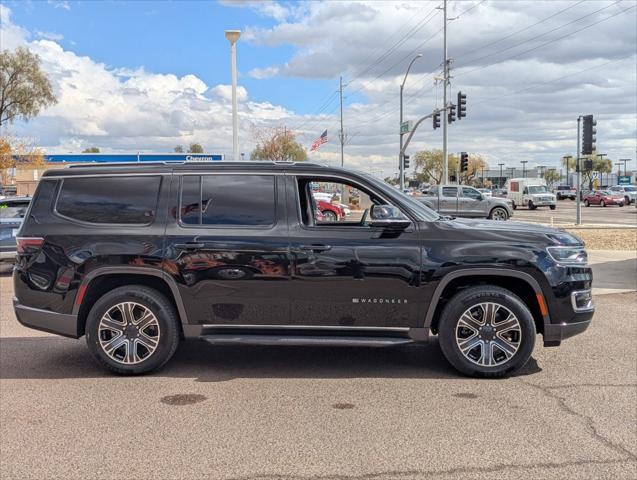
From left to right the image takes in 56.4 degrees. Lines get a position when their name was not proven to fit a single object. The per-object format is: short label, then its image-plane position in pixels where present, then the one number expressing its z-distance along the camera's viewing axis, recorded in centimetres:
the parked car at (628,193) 5219
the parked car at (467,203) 2718
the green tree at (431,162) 12086
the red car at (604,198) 5131
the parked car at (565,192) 6976
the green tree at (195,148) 8946
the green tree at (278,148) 5475
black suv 521
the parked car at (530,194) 4388
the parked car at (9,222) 1124
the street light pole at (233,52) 1722
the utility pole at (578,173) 2388
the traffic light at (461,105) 3288
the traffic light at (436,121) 3536
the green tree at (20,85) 4159
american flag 4562
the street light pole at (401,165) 3591
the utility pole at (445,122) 4175
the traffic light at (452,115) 3447
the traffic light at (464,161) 4084
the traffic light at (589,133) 2253
